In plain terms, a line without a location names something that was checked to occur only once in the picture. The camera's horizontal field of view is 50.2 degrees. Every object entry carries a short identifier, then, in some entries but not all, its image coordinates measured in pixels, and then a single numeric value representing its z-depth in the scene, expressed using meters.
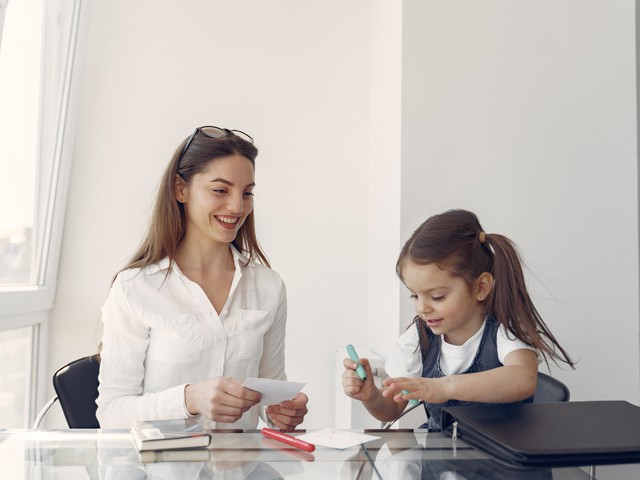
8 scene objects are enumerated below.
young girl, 1.69
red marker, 1.12
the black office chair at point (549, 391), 1.70
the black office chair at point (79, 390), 1.76
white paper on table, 1.15
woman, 1.78
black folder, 0.96
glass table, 0.98
